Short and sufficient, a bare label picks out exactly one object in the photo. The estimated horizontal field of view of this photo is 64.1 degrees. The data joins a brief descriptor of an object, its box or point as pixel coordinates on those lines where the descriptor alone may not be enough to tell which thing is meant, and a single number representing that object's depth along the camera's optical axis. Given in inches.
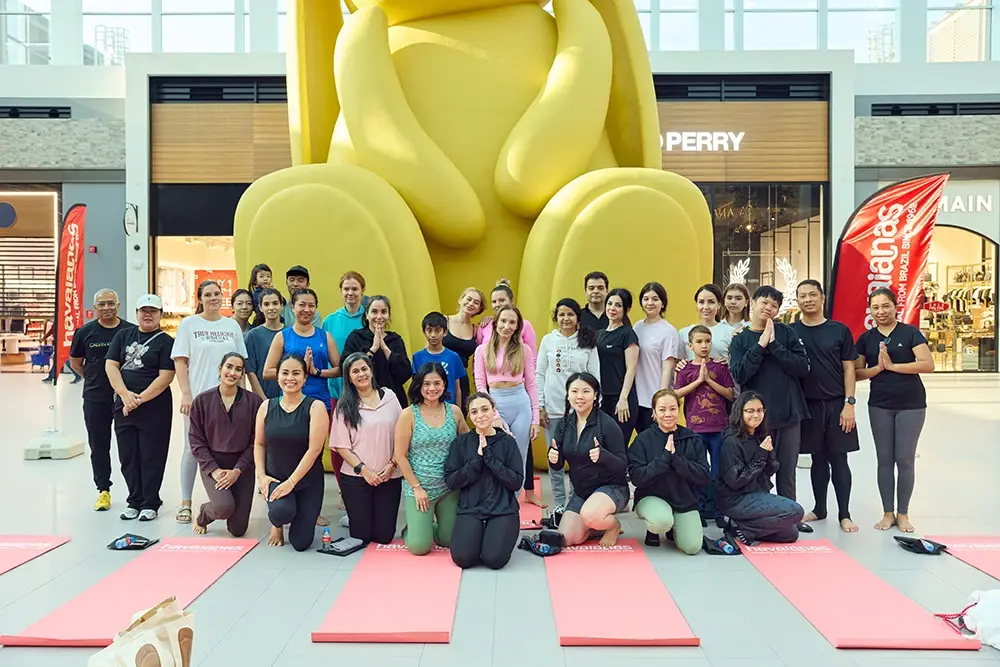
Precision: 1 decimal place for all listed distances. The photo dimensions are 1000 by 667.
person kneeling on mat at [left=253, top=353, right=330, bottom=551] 144.6
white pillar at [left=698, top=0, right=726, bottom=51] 528.7
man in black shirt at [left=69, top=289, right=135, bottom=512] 169.9
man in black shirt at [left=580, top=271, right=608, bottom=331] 172.7
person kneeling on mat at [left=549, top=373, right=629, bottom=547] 144.6
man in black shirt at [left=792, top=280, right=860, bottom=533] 157.5
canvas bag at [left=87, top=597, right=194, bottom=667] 66.0
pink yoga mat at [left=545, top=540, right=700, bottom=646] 104.5
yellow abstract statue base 192.4
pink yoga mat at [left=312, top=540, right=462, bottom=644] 105.3
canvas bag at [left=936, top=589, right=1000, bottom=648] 101.7
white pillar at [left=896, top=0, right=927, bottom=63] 522.6
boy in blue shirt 159.3
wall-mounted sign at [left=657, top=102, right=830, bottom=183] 485.7
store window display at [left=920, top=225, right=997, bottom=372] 510.0
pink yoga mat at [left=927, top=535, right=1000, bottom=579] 136.9
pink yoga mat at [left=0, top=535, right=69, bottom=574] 139.2
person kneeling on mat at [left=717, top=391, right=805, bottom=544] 147.3
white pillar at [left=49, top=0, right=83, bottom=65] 538.6
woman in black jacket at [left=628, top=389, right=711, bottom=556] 144.0
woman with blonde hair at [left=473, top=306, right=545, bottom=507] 158.1
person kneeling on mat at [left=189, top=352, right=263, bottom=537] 150.6
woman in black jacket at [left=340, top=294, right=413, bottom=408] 161.0
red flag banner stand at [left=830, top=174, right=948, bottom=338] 227.0
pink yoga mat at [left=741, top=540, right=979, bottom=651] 104.0
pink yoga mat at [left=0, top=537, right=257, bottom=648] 106.3
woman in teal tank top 142.1
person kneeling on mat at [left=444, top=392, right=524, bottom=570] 134.9
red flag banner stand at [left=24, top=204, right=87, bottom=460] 242.8
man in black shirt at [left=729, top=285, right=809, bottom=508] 152.2
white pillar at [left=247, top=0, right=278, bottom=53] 531.8
